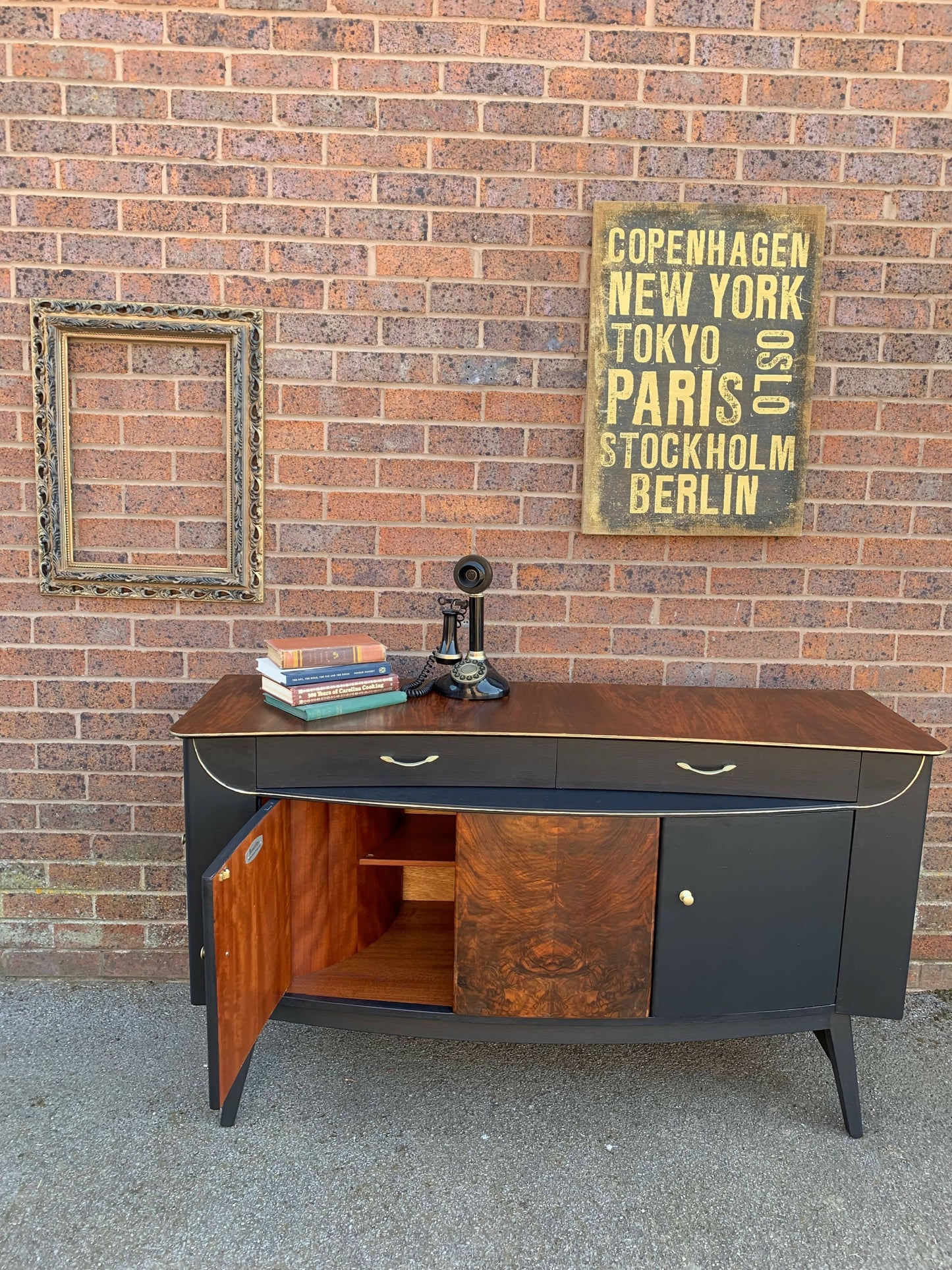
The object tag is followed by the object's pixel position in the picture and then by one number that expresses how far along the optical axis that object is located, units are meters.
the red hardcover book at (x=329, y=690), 2.13
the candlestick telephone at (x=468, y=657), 2.25
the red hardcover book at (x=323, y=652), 2.14
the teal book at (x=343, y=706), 2.10
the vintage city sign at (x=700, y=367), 2.42
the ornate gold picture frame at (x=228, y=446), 2.45
